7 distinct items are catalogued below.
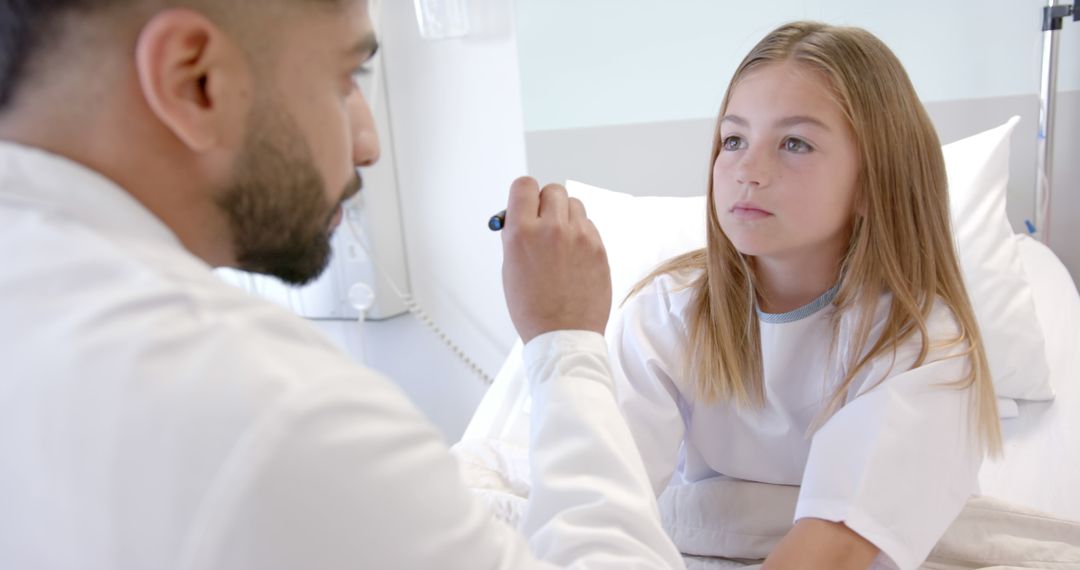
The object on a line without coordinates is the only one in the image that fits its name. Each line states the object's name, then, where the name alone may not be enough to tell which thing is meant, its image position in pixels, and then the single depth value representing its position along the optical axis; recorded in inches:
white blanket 40.3
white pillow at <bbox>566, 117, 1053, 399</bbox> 56.7
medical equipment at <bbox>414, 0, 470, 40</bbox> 78.5
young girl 38.7
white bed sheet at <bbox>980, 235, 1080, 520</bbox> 48.0
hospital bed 41.4
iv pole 60.9
